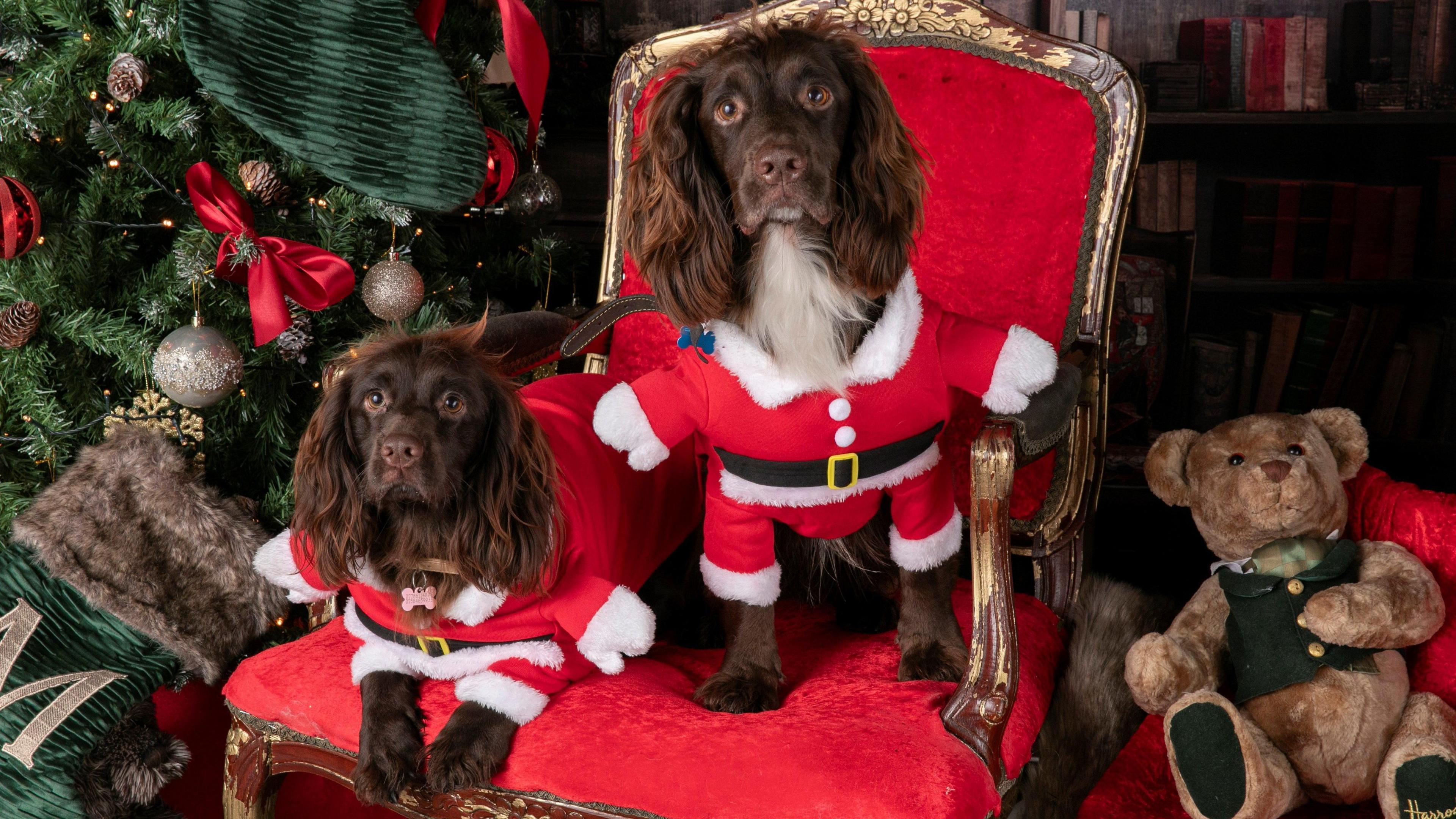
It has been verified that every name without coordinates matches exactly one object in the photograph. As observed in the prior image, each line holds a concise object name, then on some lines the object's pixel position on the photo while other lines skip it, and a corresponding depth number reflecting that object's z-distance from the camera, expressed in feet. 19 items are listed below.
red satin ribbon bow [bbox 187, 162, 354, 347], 6.62
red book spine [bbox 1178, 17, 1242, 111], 10.04
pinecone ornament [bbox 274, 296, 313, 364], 7.25
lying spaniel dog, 4.74
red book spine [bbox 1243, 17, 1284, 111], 10.05
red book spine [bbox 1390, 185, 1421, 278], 9.96
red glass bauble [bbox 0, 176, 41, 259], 6.26
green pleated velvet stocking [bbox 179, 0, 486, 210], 6.03
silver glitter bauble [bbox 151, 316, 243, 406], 6.49
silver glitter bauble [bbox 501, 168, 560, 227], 8.54
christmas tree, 6.57
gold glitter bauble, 7.04
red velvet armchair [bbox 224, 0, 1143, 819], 4.47
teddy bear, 5.08
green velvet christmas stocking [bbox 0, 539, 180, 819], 6.00
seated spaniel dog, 4.88
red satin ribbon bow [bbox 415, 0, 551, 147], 6.97
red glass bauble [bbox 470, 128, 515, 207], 7.73
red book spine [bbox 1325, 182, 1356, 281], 10.14
